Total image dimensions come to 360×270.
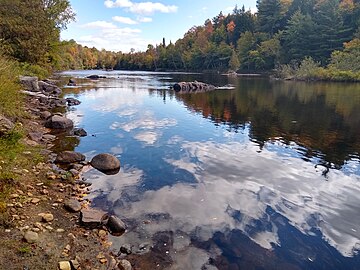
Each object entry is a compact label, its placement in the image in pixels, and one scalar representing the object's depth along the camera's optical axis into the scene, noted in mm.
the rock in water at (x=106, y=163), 10891
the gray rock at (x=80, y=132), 15892
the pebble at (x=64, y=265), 5134
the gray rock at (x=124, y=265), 5680
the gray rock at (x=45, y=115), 17797
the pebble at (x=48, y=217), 6609
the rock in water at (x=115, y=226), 6948
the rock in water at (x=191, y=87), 42688
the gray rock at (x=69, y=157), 11172
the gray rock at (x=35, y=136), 13091
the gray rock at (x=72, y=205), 7504
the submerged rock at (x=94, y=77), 66194
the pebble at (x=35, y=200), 7209
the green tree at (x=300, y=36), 75312
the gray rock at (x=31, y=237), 5594
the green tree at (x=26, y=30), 30359
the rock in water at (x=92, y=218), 6957
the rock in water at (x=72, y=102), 26853
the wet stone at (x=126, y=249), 6217
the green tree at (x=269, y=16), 94925
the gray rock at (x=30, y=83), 23594
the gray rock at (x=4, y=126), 9027
